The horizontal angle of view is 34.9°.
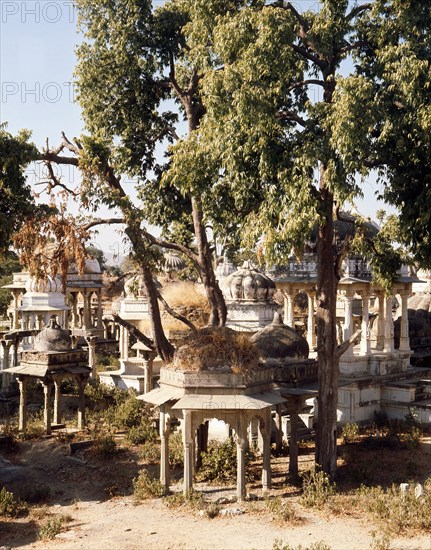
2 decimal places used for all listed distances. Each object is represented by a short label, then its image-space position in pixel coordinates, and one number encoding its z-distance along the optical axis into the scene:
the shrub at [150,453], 16.48
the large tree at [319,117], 12.73
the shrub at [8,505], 12.94
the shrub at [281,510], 12.23
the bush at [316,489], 13.05
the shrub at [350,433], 18.17
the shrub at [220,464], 14.98
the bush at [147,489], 13.89
